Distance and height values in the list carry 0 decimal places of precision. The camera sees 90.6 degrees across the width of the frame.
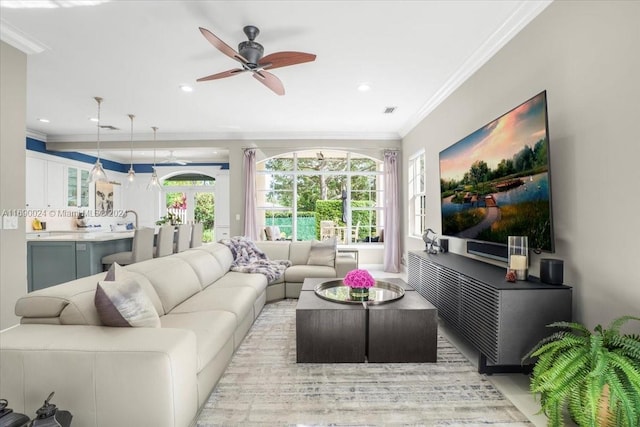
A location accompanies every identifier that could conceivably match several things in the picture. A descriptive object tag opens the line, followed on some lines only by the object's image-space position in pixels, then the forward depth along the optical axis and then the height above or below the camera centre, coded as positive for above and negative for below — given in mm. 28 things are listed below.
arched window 6863 +512
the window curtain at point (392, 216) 6402 -5
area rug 1788 -1142
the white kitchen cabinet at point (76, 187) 6879 +702
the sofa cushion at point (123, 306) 1673 -481
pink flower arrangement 2787 -567
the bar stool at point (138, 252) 4004 -455
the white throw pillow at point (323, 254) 4621 -555
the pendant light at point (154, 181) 5613 +649
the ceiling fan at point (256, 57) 2645 +1361
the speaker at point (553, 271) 2066 -371
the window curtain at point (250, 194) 6359 +458
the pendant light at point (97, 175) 4164 +576
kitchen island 4117 -536
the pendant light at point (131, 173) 5176 +762
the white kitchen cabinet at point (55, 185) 6358 +670
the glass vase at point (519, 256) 2236 -294
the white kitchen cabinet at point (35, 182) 5872 +689
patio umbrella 6883 +219
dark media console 1994 -651
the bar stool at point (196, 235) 5172 -292
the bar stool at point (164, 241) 4277 -328
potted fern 1337 -736
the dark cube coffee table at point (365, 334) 2432 -912
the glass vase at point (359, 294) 2799 -702
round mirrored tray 2686 -726
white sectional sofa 1417 -694
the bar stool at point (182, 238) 4707 -314
